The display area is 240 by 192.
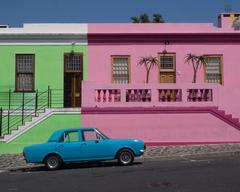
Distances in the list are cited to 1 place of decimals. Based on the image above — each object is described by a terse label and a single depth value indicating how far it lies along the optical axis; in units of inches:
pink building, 880.3
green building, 989.8
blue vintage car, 679.7
